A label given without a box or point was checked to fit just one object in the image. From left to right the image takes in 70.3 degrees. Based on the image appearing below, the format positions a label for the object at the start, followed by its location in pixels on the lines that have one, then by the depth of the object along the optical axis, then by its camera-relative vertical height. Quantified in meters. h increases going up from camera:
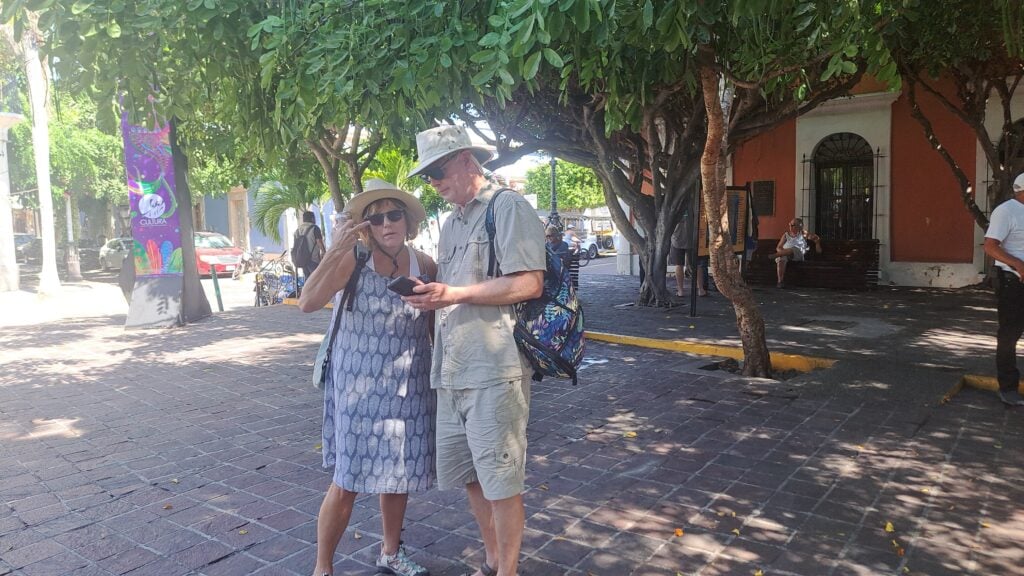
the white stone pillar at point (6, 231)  18.73 +0.93
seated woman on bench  14.93 -0.01
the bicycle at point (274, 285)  15.31 -0.51
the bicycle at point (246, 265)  23.89 -0.14
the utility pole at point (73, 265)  23.95 +0.00
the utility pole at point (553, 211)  25.46 +1.50
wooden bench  14.58 -0.46
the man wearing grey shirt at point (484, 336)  2.71 -0.31
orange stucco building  14.77 +1.35
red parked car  23.42 +0.28
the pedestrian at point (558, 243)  11.97 +0.18
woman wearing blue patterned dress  2.99 -0.49
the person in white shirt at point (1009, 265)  5.40 -0.18
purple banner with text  11.68 +1.00
